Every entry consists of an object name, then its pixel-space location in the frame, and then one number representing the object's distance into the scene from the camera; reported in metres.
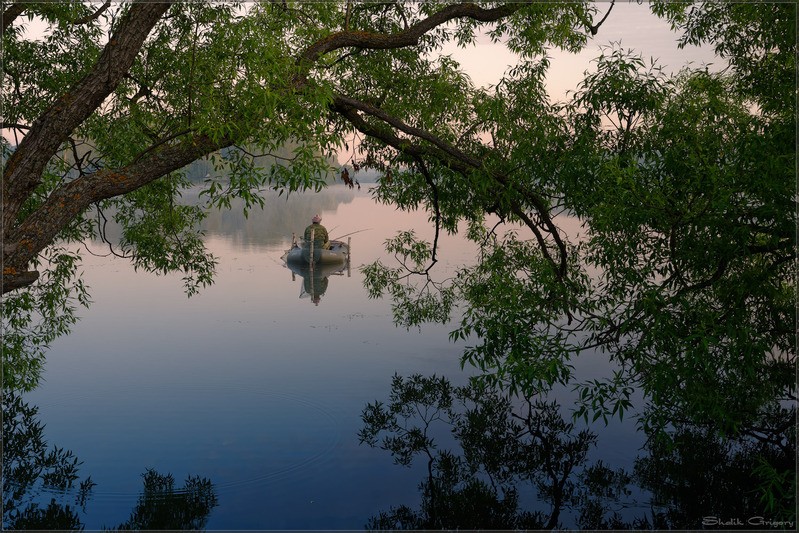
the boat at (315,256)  33.00
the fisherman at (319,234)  33.50
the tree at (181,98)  7.00
